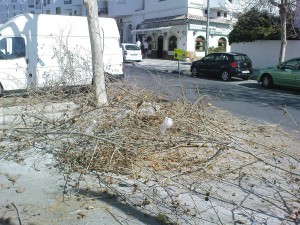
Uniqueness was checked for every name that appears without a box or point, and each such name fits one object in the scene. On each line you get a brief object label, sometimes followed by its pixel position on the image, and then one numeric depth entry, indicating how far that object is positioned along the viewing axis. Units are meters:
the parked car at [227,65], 17.59
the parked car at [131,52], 27.64
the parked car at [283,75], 14.24
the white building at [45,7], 51.16
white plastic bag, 5.23
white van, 10.83
